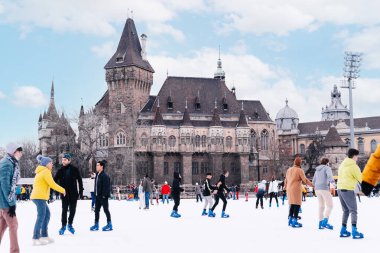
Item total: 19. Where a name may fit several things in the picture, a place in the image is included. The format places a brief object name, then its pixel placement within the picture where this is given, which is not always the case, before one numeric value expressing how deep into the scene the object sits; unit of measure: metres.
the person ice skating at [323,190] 11.86
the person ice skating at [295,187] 12.25
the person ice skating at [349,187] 9.96
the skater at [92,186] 20.36
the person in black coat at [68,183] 11.26
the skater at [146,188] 21.70
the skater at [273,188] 23.85
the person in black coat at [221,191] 16.21
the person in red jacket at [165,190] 30.93
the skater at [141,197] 22.81
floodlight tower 43.46
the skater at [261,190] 22.33
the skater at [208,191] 16.97
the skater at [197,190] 33.48
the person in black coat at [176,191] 16.98
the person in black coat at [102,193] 11.94
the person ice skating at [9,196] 7.29
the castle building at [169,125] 66.88
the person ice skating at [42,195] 9.46
